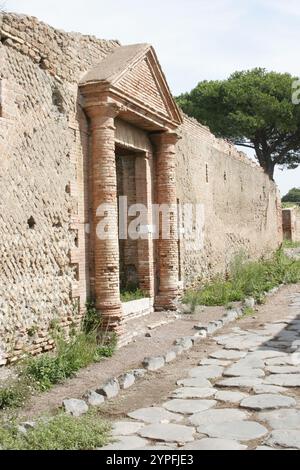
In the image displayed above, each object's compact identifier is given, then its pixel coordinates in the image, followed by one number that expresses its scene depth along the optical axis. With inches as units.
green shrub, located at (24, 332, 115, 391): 211.5
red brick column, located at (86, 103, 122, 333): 294.0
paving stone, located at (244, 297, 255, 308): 414.3
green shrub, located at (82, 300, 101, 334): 282.8
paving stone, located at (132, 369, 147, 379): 224.7
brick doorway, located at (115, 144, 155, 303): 377.4
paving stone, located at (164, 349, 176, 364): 258.2
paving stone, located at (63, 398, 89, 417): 175.0
